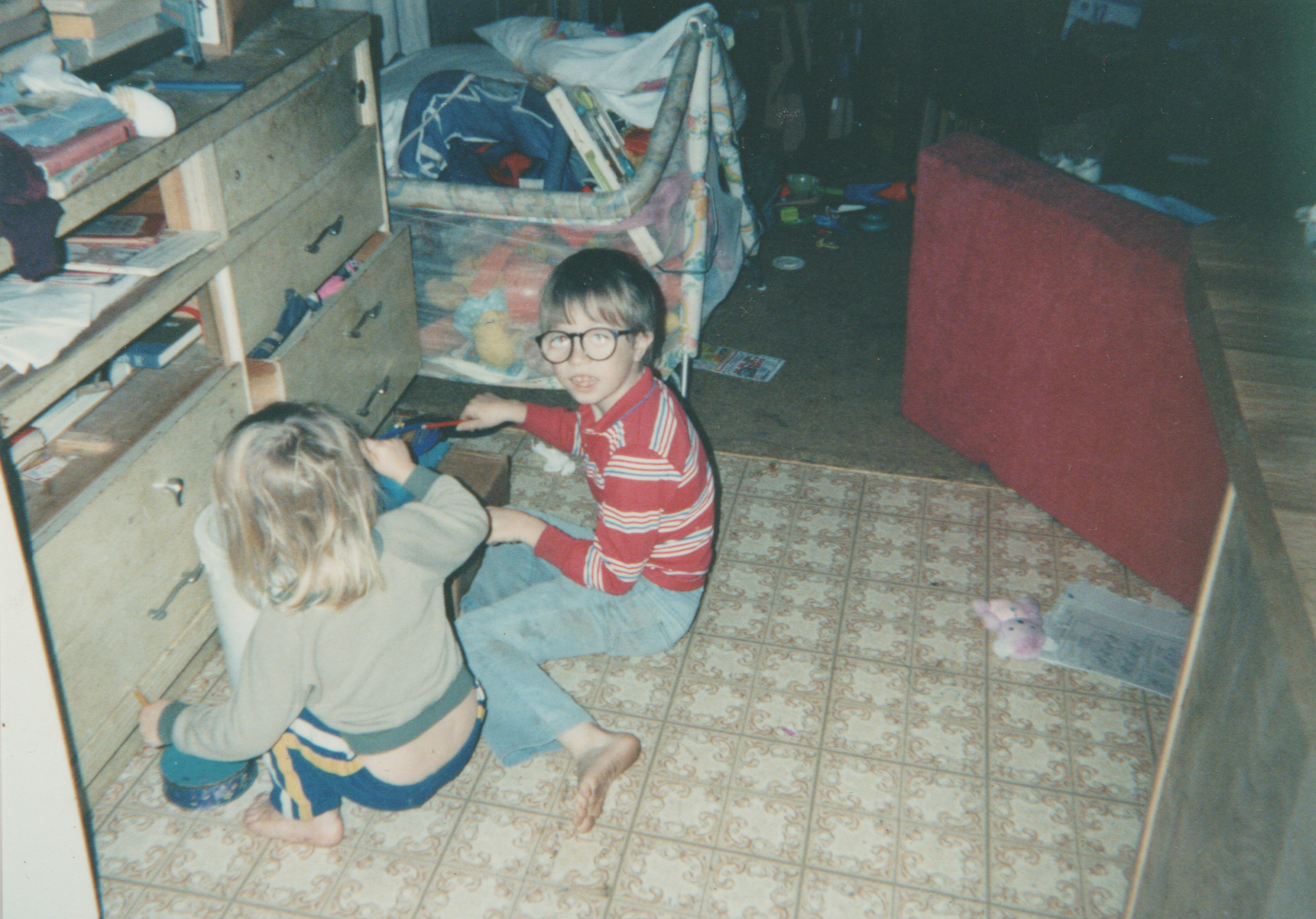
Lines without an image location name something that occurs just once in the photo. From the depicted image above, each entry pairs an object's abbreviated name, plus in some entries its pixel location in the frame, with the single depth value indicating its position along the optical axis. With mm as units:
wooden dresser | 1426
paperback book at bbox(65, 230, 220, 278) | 1545
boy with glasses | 1695
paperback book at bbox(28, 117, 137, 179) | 1277
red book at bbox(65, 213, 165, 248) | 1620
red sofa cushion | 2033
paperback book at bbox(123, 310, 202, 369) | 1692
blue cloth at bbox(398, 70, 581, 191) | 2732
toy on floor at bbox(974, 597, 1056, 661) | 2027
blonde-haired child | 1312
